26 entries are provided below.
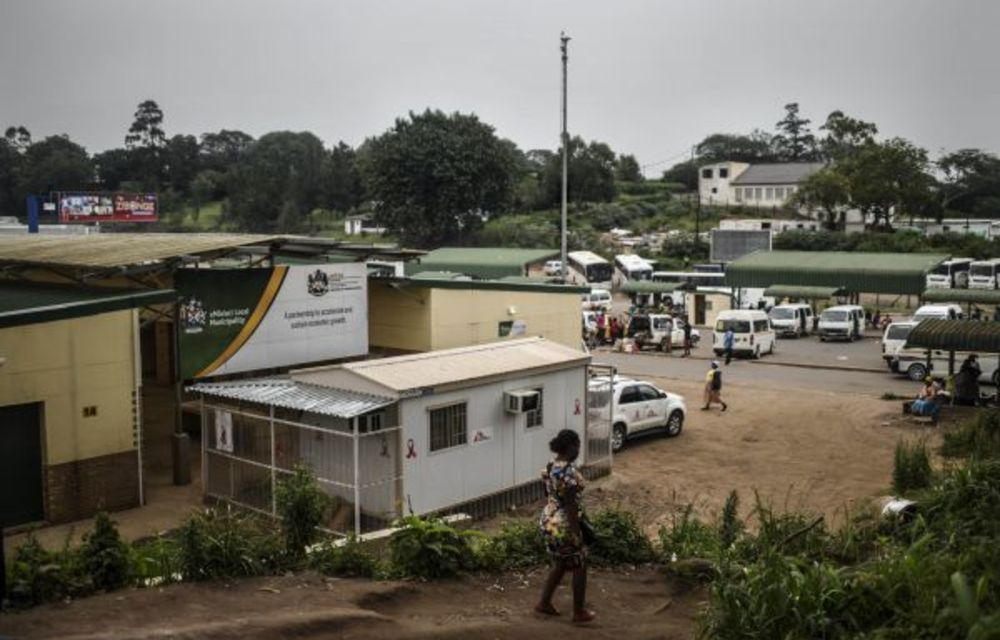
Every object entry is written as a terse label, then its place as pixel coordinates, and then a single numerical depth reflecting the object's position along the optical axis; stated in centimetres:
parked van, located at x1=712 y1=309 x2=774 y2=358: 3716
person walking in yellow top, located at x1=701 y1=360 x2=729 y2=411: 2610
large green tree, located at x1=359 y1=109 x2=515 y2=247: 7638
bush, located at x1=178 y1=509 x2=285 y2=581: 863
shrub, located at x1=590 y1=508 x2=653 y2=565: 1034
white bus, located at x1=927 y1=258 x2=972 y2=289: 5934
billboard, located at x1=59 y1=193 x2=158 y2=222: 5728
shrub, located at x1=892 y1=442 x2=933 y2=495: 1578
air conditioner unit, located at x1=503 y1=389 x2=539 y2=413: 1605
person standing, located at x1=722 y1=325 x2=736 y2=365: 3581
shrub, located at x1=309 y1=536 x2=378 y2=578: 935
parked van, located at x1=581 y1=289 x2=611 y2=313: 5088
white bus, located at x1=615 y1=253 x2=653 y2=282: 6438
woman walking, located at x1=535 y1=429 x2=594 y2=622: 786
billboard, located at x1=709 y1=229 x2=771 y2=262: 6825
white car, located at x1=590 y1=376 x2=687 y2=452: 2153
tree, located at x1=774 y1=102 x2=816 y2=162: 13238
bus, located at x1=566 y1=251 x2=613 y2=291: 6431
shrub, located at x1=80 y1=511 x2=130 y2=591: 830
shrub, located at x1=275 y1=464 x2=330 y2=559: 945
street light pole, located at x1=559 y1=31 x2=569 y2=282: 3703
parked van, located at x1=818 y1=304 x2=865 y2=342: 4212
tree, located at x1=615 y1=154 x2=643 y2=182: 11762
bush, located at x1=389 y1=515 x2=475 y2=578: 926
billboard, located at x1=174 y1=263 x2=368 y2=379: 1816
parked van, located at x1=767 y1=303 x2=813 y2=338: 4381
